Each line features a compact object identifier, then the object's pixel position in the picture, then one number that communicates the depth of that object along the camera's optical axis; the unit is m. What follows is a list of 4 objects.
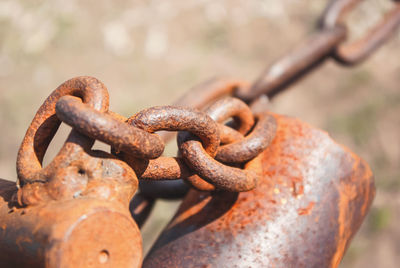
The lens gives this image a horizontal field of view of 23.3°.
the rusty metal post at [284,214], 0.48
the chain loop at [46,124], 0.42
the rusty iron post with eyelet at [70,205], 0.40
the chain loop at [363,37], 0.82
